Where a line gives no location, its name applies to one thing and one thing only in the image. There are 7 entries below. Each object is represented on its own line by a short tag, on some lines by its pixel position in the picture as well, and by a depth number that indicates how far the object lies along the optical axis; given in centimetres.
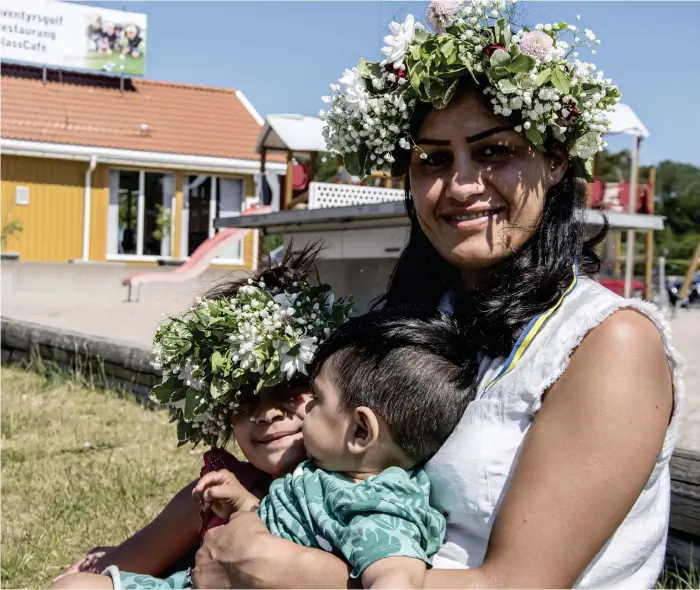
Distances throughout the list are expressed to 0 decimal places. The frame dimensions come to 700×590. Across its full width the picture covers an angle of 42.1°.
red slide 1745
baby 190
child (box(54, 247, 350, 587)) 238
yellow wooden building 2114
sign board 2439
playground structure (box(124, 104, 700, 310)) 1066
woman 176
